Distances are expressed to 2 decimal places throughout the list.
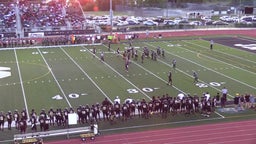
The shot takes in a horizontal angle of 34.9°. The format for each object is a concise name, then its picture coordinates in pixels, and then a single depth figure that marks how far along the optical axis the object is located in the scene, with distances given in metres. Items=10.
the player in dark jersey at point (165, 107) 19.61
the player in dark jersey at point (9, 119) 18.00
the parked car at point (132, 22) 65.40
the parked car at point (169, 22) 62.63
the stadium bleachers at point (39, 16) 49.81
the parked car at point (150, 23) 62.34
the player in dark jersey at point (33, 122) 17.66
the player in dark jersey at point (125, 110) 19.10
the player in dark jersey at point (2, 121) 18.00
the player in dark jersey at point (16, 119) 17.91
